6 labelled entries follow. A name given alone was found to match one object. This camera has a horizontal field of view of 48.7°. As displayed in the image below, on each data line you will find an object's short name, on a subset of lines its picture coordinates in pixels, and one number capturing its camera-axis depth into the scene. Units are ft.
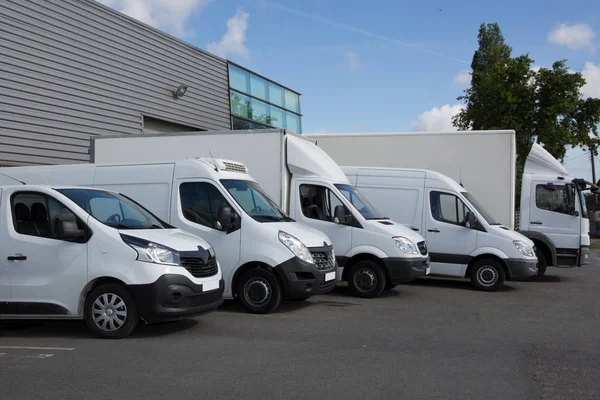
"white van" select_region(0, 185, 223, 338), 24.95
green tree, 112.57
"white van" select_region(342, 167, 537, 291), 43.55
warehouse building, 50.49
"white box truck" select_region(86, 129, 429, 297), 38.24
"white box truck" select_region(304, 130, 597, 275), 48.83
